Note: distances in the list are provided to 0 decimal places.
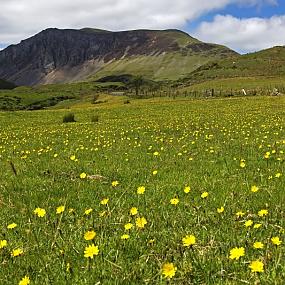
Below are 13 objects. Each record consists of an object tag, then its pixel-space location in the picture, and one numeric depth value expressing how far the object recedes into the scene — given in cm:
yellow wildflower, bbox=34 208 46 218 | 506
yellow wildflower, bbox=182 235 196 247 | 362
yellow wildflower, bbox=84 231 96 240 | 398
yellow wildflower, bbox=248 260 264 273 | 311
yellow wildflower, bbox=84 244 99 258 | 365
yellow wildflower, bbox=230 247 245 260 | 347
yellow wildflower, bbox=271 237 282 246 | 373
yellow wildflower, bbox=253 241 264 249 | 379
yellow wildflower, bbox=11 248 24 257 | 396
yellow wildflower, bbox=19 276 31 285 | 348
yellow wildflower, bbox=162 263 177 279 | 324
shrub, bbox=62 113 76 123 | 3797
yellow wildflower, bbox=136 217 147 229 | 440
